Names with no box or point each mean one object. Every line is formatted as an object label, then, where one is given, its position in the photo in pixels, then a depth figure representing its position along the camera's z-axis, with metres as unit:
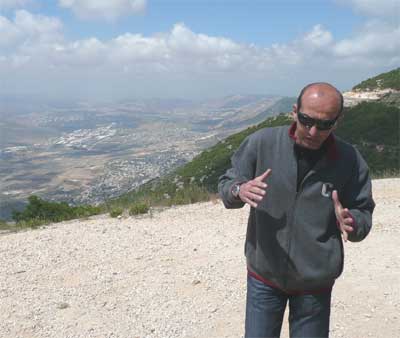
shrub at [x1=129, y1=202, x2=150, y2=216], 9.16
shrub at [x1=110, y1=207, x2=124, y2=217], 9.16
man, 2.17
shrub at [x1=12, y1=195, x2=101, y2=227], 9.98
